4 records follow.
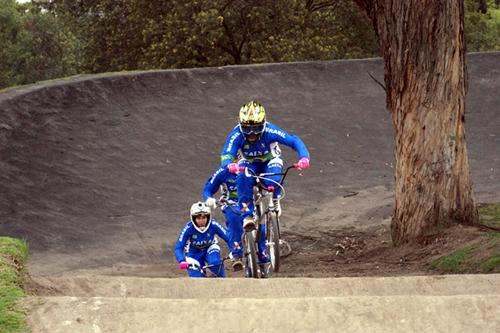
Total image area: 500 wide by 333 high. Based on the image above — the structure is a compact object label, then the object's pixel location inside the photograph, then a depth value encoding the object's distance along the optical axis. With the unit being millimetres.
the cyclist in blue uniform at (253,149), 16203
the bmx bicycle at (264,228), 16078
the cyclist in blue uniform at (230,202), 17703
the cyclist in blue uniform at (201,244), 17031
